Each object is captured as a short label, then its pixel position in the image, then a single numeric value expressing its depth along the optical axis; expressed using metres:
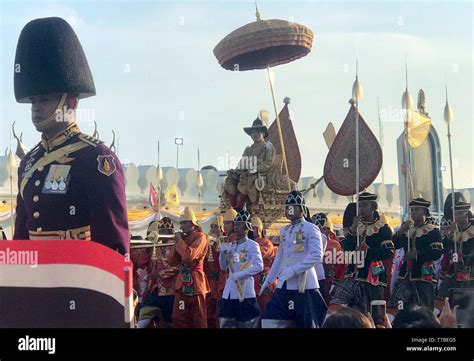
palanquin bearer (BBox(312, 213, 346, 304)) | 8.24
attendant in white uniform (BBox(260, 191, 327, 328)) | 6.79
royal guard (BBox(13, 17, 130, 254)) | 5.12
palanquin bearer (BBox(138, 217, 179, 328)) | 8.56
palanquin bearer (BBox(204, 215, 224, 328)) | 8.92
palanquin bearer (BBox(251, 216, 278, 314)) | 8.49
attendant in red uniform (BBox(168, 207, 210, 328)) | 8.23
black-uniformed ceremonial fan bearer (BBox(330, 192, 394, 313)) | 7.79
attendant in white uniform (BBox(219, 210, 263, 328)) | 7.89
